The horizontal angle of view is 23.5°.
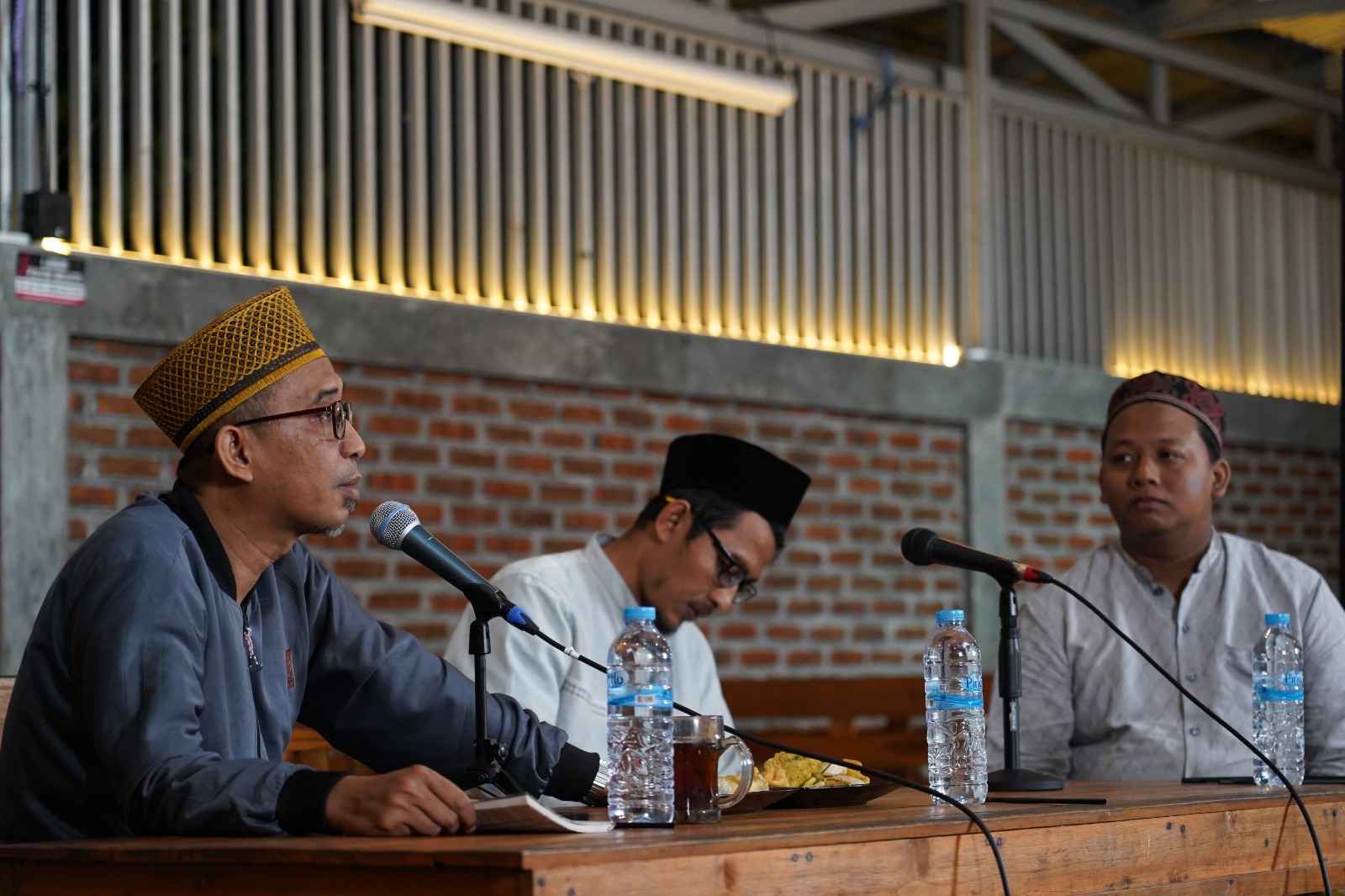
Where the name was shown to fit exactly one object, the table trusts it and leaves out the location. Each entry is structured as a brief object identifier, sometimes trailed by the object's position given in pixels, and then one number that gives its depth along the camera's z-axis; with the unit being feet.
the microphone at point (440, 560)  12.71
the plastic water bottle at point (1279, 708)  17.34
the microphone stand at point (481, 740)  12.74
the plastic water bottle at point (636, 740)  11.99
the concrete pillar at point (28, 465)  25.15
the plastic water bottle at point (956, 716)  14.44
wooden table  9.70
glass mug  12.48
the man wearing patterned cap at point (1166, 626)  19.42
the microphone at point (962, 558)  15.25
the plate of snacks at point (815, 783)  13.42
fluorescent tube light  28.50
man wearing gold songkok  11.46
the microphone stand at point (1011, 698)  15.59
